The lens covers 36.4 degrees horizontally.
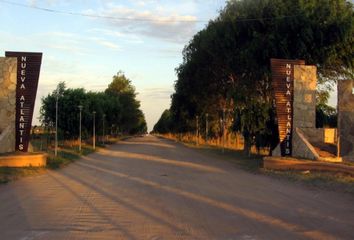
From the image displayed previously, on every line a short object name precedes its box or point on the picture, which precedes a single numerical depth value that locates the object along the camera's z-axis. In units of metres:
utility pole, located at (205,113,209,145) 56.94
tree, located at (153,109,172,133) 142.93
